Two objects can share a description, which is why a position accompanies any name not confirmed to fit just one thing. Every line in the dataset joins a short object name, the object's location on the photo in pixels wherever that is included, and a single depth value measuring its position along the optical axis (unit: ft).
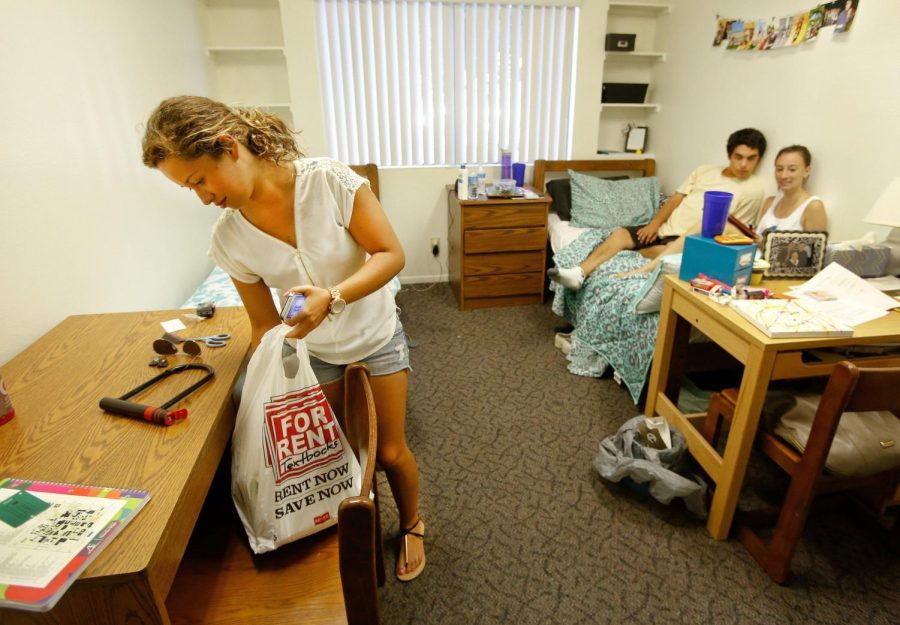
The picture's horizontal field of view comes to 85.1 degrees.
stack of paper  4.37
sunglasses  3.81
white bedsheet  10.49
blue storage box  5.28
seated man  8.84
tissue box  5.74
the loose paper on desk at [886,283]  5.54
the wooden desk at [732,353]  4.43
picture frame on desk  5.77
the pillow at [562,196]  11.25
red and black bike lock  3.05
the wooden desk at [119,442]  2.13
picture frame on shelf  12.24
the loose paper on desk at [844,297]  4.82
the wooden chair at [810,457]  3.74
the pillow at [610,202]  10.79
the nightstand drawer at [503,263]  10.71
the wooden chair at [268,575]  2.85
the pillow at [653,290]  6.57
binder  1.92
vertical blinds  10.72
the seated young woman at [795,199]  7.58
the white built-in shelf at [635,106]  11.82
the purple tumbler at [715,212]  5.52
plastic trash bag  5.26
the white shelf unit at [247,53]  10.38
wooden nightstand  10.33
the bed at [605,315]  7.24
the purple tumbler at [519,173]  11.44
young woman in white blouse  3.15
